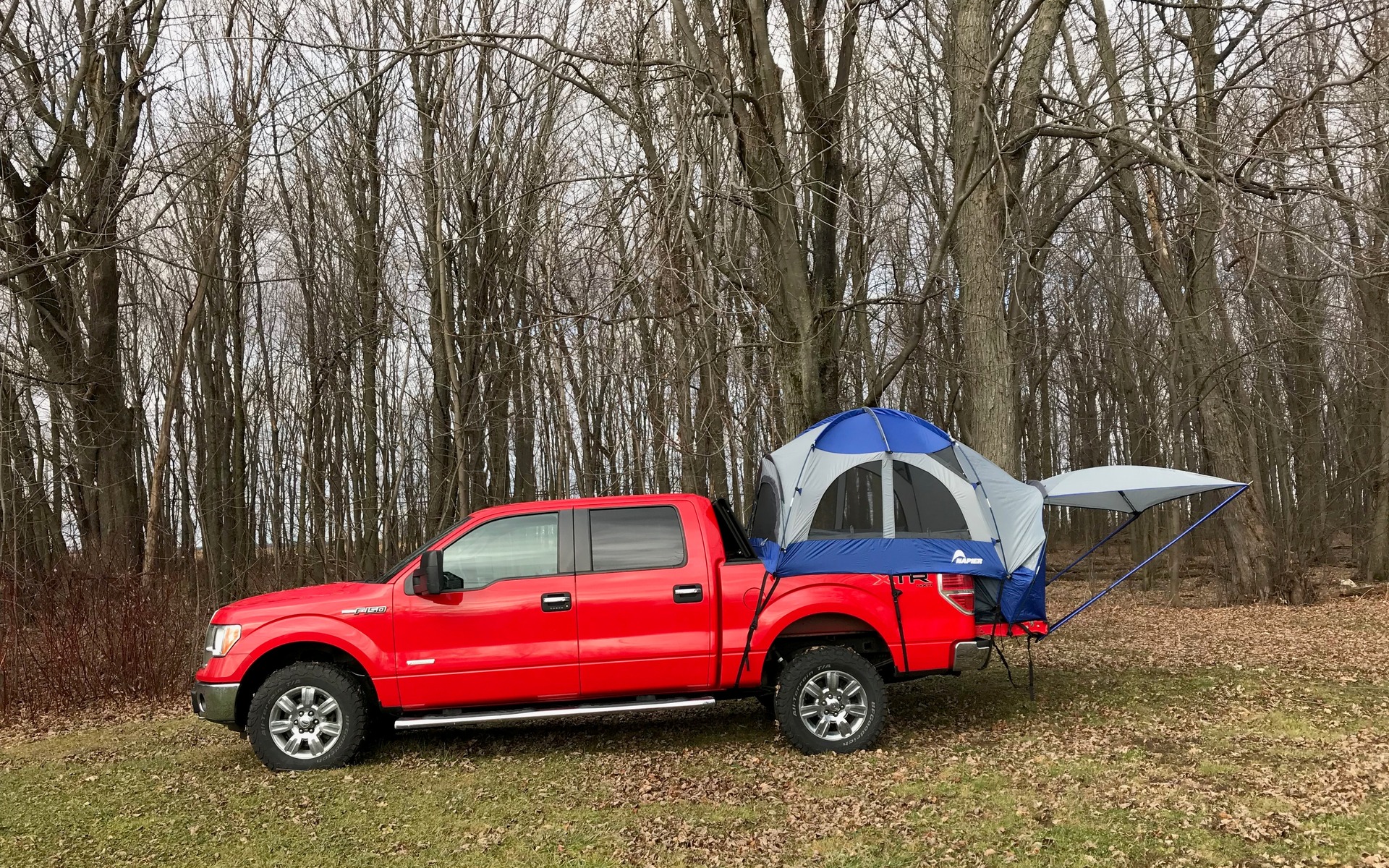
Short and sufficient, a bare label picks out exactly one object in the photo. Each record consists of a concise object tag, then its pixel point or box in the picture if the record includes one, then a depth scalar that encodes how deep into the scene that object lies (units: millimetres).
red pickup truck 7020
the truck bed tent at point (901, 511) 7137
